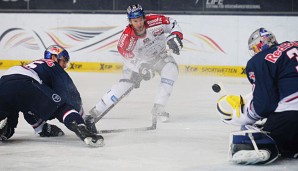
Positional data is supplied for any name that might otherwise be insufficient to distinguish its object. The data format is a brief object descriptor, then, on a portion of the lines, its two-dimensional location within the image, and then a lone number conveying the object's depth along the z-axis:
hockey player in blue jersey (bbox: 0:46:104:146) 8.62
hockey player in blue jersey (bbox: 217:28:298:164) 7.47
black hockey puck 8.20
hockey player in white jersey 11.33
